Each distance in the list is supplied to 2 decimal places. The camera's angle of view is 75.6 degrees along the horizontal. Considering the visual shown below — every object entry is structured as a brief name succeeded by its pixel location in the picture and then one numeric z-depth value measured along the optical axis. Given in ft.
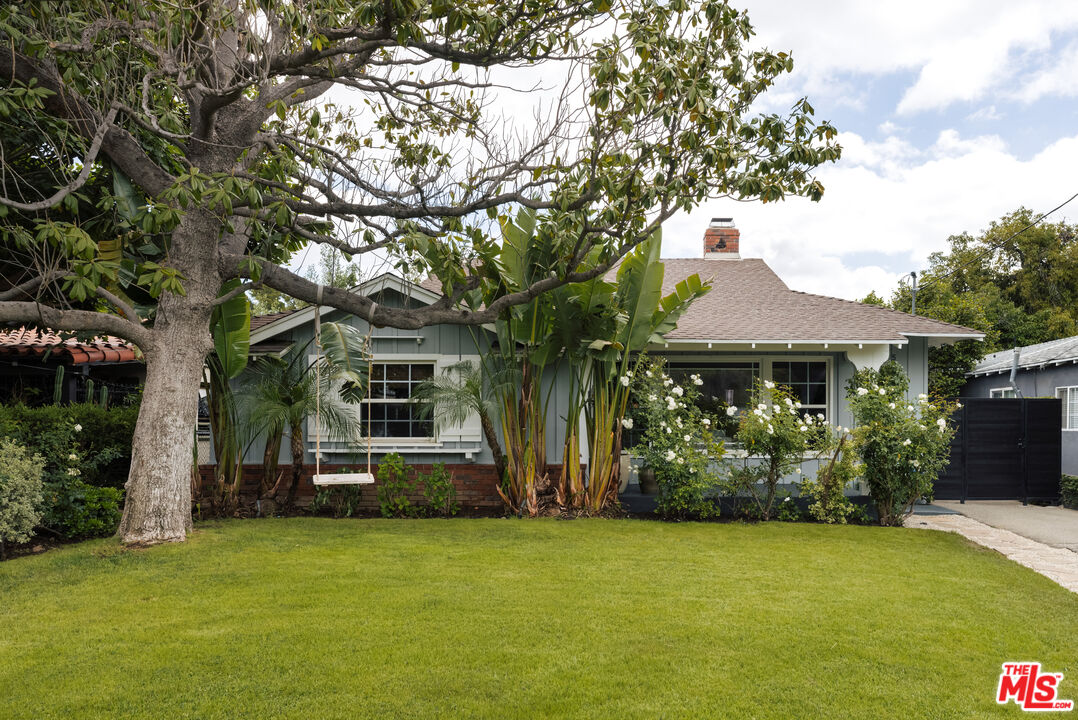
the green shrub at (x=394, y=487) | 34.30
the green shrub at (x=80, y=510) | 26.55
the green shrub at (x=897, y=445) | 30.55
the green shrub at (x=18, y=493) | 23.47
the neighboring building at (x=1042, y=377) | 46.75
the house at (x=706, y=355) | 36.06
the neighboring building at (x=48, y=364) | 38.75
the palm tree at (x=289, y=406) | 31.36
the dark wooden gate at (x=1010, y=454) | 41.19
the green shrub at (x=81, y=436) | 26.43
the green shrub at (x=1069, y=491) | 39.52
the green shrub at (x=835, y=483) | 31.99
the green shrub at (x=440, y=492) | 34.42
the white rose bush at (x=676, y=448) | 31.71
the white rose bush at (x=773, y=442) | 31.42
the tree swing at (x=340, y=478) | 25.12
